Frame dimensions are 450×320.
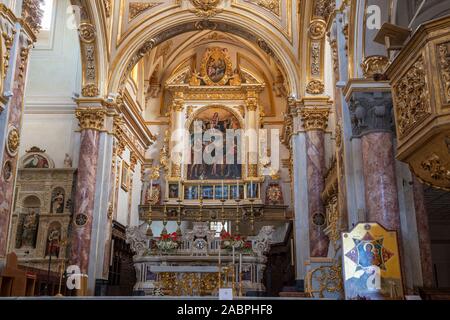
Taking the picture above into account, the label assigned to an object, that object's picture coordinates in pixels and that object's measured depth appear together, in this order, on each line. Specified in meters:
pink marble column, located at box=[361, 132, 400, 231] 6.83
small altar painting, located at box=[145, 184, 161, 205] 19.66
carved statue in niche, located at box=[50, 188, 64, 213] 13.81
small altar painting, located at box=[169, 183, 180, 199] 19.78
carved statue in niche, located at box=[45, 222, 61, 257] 13.31
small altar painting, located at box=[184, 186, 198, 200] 19.84
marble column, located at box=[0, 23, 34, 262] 7.73
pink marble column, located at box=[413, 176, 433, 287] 6.71
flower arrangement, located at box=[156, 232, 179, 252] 12.25
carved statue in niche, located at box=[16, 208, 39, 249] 13.66
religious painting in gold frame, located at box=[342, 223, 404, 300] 5.48
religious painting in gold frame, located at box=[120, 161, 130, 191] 16.71
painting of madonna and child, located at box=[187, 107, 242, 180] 20.41
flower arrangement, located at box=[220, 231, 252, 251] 12.12
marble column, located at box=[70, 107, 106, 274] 12.93
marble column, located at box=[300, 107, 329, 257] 12.85
